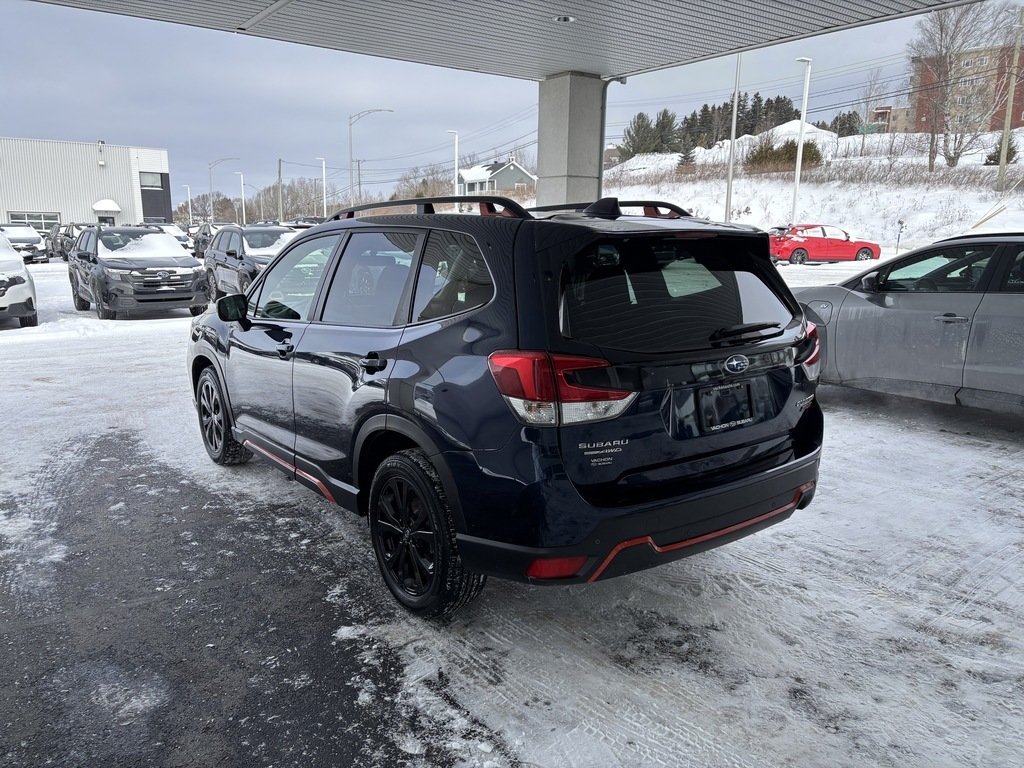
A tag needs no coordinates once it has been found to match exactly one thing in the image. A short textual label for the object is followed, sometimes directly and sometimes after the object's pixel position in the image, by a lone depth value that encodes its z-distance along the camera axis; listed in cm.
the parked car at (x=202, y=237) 3322
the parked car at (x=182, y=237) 3535
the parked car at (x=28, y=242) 3156
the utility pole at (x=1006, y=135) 3447
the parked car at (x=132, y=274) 1399
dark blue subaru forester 270
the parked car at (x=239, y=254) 1482
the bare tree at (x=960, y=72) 4650
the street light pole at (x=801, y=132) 4075
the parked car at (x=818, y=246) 3092
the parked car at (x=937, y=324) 584
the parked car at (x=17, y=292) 1252
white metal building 5900
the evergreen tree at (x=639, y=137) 7888
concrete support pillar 1170
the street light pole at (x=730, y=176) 3397
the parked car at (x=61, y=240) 3357
